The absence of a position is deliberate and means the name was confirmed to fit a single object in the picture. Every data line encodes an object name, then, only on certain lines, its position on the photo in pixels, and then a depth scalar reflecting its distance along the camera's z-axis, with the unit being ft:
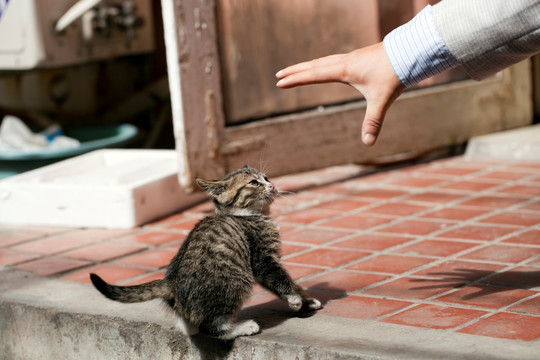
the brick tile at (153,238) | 13.46
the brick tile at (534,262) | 10.73
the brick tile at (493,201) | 14.26
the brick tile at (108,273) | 11.46
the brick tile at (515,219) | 12.93
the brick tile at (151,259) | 12.08
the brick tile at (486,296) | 9.32
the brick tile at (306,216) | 14.28
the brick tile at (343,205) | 14.89
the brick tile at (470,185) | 15.65
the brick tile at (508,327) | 8.22
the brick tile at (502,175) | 16.21
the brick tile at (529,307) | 8.91
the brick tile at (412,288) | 9.80
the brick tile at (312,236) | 12.91
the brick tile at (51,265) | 12.05
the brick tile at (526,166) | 16.91
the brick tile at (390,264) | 11.01
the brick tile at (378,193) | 15.63
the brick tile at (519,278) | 9.90
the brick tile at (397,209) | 14.28
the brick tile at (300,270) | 11.13
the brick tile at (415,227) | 12.94
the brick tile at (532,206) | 13.74
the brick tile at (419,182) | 16.30
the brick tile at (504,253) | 11.10
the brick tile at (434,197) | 14.94
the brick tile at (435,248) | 11.65
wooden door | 14.32
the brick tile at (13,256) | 12.72
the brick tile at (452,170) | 17.15
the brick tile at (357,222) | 13.57
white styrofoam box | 14.48
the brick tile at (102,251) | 12.73
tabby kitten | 8.53
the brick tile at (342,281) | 10.39
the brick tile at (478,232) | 12.35
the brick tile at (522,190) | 14.87
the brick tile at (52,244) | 13.34
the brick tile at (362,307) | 9.24
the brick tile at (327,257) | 11.62
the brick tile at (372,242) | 12.26
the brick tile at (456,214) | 13.65
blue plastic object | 17.30
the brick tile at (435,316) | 8.71
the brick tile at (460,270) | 10.45
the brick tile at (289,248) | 12.35
